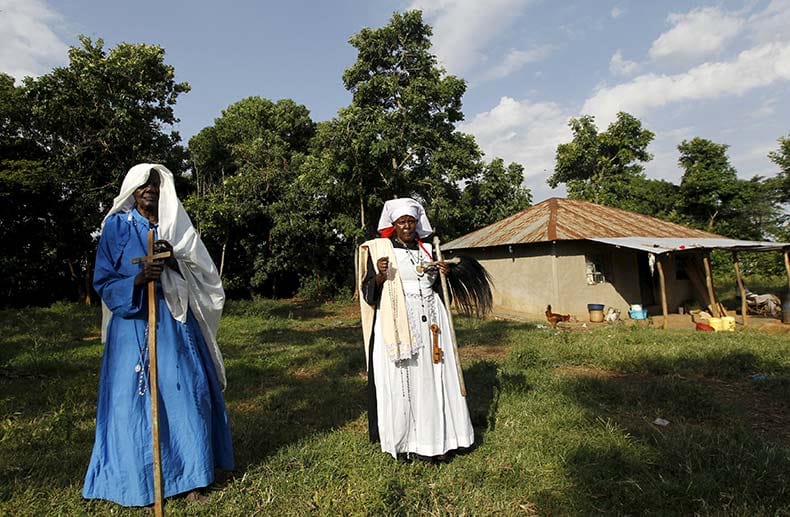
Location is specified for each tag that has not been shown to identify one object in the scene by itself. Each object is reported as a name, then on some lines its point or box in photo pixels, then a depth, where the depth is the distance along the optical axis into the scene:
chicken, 11.34
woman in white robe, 3.32
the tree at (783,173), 24.16
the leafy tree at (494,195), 18.34
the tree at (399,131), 15.01
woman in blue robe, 2.68
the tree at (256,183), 18.28
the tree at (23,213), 14.62
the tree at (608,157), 25.70
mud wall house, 12.97
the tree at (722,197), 24.66
